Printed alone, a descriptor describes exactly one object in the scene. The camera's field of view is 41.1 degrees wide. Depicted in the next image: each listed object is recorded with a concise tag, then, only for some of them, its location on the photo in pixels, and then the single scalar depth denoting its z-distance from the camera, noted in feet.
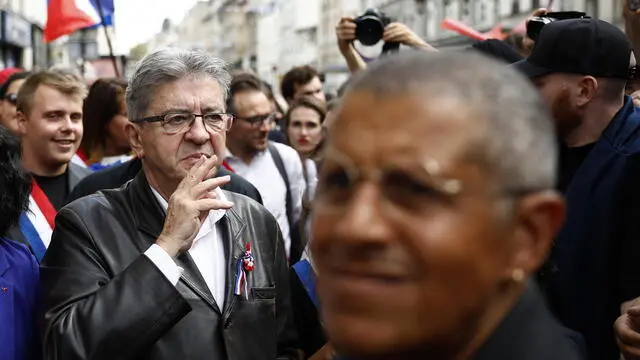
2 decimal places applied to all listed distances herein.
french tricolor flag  29.76
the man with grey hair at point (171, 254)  8.59
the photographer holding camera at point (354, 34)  18.63
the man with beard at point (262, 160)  19.33
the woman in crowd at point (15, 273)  9.84
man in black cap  9.81
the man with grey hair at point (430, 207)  3.46
